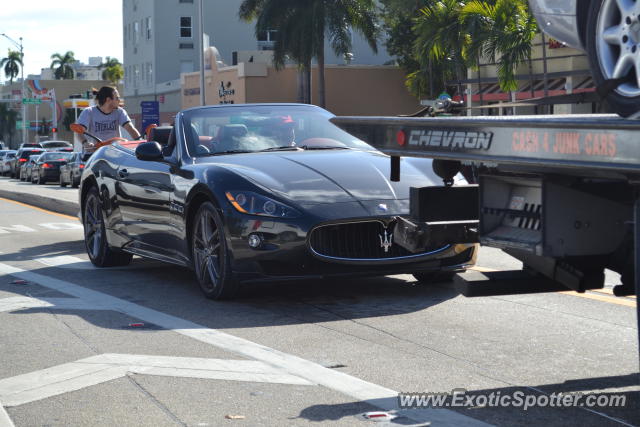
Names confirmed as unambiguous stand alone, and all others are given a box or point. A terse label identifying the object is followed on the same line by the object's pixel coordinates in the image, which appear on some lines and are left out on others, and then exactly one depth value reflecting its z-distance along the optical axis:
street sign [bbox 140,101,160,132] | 58.59
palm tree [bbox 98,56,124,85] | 124.12
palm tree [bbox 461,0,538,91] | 26.50
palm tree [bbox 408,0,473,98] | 33.44
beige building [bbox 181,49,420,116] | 61.19
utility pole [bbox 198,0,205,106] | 45.28
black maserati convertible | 7.84
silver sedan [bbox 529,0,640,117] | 4.87
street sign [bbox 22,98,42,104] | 93.78
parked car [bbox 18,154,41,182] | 47.84
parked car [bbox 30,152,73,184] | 44.41
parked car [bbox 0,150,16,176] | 59.19
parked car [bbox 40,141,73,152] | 65.88
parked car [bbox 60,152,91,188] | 38.84
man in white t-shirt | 13.21
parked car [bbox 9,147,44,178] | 52.94
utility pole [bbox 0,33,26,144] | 86.20
